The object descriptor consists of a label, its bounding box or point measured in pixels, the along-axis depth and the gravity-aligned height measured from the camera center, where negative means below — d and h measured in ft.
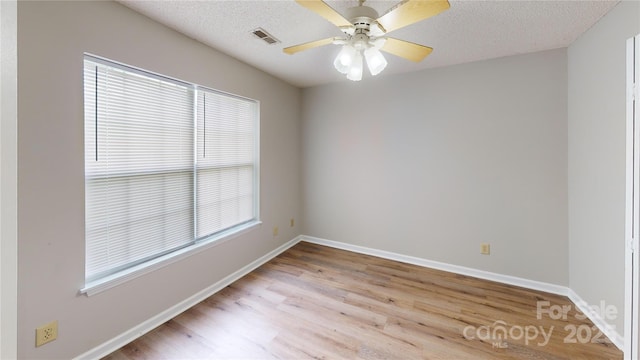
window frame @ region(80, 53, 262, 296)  5.67 -1.98
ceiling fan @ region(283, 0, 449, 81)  4.22 +3.00
